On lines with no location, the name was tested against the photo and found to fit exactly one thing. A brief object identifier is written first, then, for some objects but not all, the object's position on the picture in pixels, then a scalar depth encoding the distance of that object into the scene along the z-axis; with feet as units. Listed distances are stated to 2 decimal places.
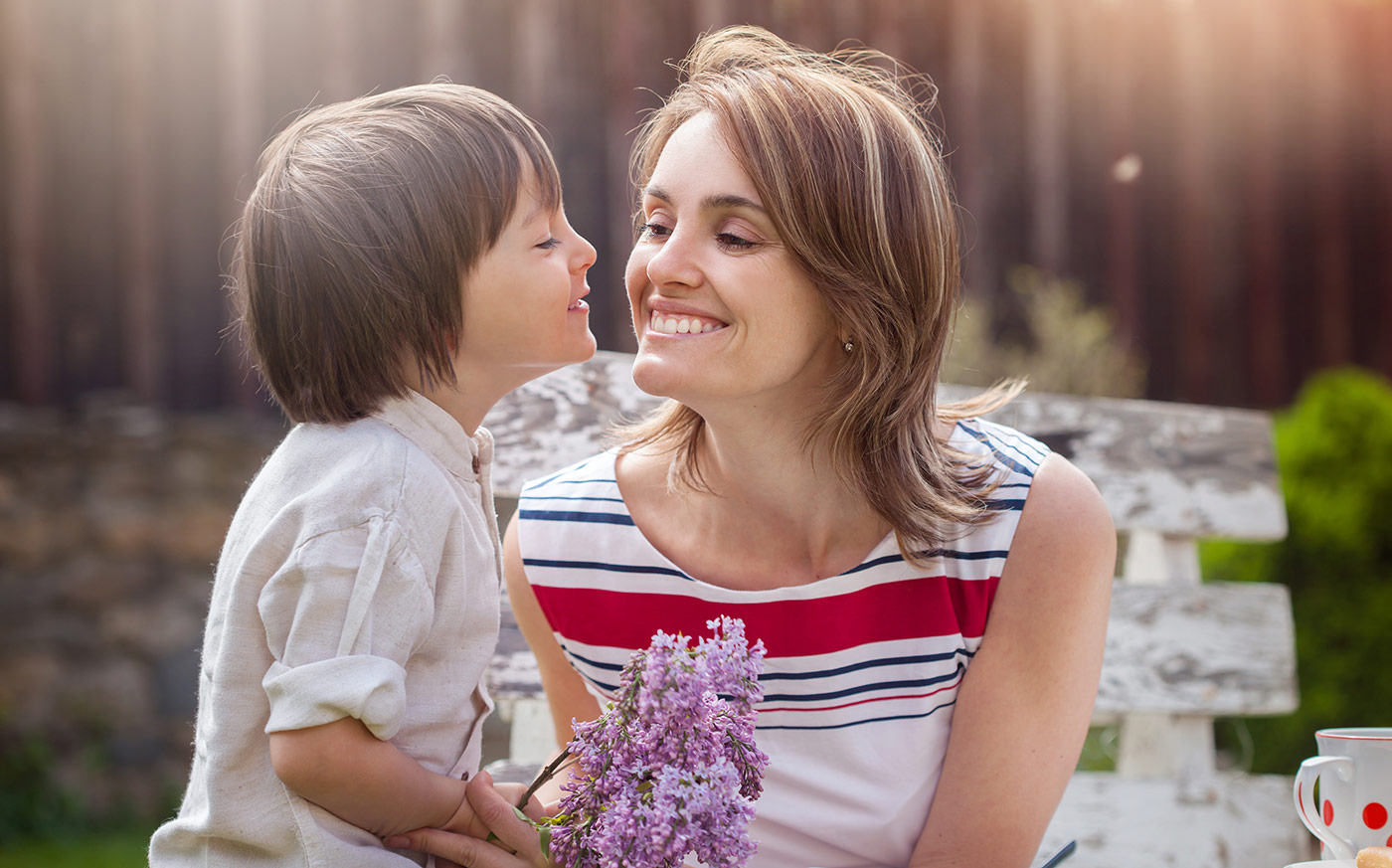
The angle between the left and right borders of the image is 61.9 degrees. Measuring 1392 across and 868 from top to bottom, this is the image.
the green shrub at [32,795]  11.75
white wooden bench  7.44
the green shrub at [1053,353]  13.60
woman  5.18
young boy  4.23
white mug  4.18
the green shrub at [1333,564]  11.21
